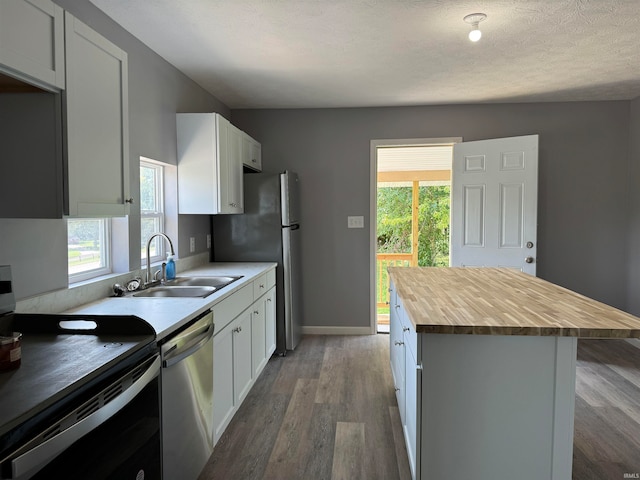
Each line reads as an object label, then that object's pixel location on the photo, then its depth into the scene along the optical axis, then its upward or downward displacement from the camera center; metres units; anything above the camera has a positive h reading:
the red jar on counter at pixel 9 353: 1.15 -0.36
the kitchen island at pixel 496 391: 1.58 -0.64
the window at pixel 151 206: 2.91 +0.13
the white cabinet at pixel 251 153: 3.81 +0.68
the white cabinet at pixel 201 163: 3.14 +0.46
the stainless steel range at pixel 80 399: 0.92 -0.45
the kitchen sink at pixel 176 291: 2.49 -0.41
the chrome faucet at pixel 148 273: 2.58 -0.30
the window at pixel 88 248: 2.19 -0.14
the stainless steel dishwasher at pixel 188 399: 1.62 -0.75
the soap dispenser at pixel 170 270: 2.76 -0.30
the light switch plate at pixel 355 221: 4.42 +0.03
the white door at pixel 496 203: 3.94 +0.21
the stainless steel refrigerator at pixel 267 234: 3.71 -0.09
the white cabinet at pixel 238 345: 2.22 -0.77
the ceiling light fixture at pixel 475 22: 2.32 +1.15
